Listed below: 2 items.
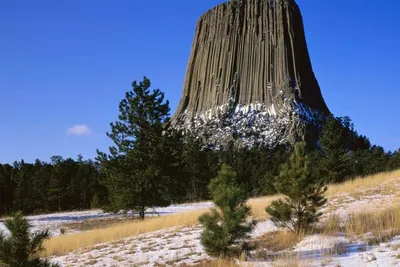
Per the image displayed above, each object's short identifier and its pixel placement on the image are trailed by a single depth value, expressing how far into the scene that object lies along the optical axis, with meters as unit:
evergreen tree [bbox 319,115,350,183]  36.79
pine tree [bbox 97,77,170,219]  23.66
